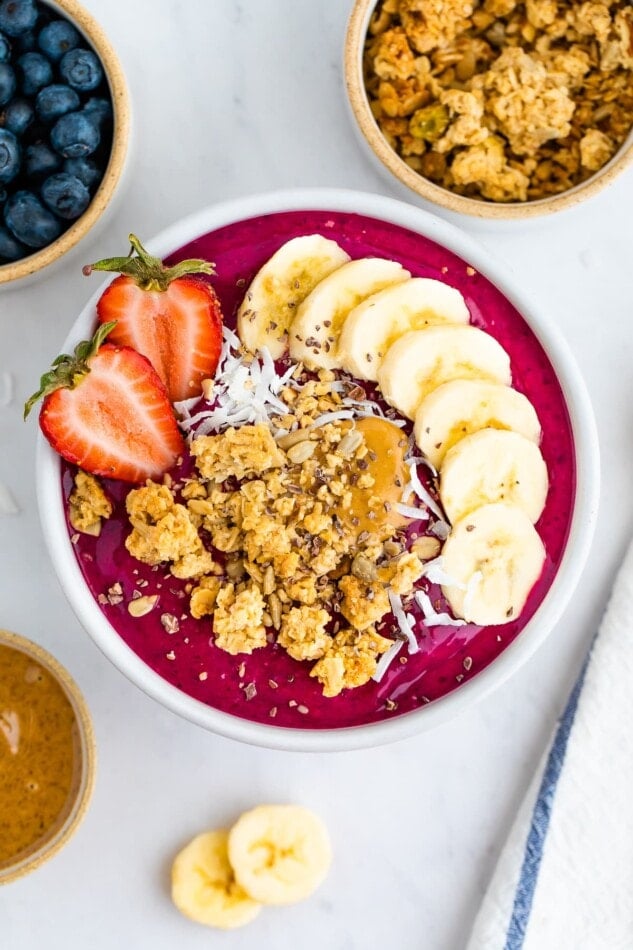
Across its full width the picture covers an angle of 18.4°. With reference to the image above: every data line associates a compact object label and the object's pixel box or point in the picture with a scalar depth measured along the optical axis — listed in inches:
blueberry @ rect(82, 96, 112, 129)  24.0
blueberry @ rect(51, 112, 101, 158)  23.7
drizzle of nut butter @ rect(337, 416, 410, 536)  22.7
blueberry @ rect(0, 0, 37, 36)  23.9
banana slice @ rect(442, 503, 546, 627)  23.0
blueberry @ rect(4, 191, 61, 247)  23.8
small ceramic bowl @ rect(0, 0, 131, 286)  23.7
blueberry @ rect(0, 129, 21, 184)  23.7
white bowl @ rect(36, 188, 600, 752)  23.1
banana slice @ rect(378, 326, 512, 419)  22.7
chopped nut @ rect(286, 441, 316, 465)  22.7
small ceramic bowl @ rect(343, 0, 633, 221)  23.8
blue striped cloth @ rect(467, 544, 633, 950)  25.4
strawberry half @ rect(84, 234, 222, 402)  22.7
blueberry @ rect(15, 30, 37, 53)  24.1
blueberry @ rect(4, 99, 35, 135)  24.0
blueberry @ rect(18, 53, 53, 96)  23.9
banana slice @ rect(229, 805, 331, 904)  25.0
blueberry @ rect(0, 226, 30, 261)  24.0
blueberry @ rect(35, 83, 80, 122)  23.8
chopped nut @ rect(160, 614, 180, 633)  23.1
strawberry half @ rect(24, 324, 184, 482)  22.6
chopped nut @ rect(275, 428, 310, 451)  22.8
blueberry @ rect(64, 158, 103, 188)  23.9
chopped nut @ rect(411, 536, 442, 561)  22.9
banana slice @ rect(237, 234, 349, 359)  23.2
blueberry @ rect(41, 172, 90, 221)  23.7
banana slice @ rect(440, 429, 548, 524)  22.7
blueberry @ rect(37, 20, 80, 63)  24.0
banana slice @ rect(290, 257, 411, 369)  23.0
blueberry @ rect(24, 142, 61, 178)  23.9
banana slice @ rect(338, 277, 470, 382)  22.8
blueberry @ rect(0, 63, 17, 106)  23.8
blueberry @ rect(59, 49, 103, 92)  23.9
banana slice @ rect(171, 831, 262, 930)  25.3
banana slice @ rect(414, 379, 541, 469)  22.7
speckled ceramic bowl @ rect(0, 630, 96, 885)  24.6
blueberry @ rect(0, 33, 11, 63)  23.8
